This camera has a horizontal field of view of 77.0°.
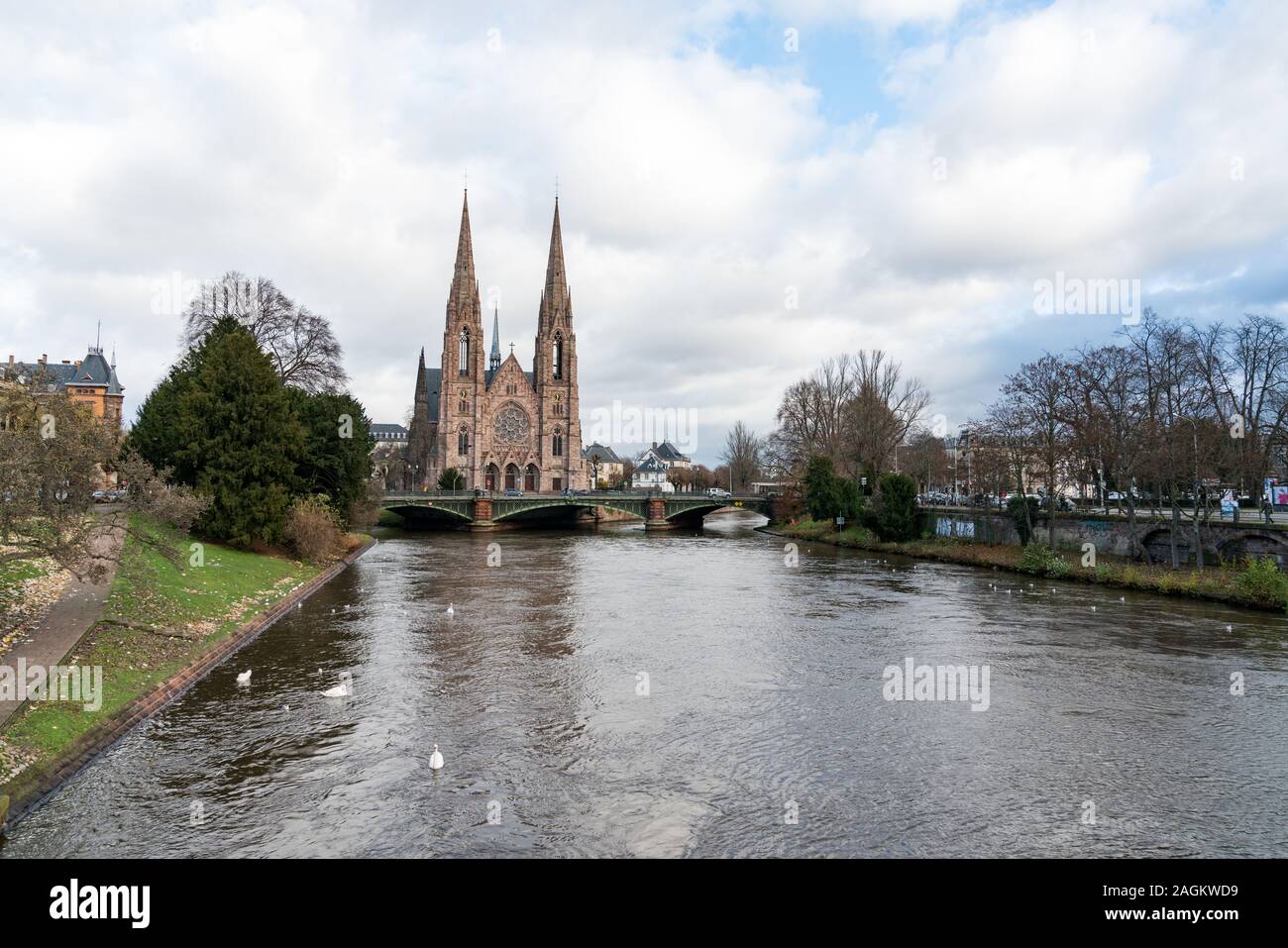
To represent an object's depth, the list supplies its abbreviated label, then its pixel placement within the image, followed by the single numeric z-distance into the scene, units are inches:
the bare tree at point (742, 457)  4744.1
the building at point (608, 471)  6766.7
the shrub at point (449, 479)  3634.4
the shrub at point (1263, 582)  1072.8
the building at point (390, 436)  6934.1
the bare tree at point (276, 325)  1985.7
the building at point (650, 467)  6934.1
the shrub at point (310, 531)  1411.2
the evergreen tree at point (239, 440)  1278.3
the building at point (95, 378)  3270.2
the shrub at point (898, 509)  2039.9
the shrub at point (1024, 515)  1700.3
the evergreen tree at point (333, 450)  1626.5
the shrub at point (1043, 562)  1453.0
